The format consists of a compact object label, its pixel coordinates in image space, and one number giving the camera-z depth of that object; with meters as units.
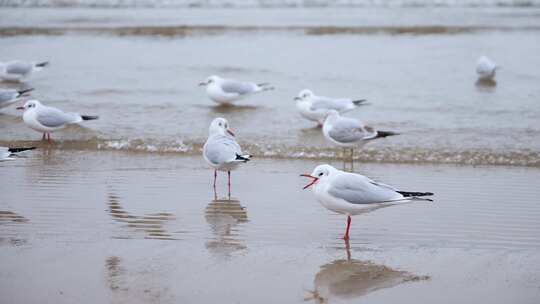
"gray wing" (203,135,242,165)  7.79
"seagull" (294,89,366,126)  11.35
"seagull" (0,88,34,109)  11.90
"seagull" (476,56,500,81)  14.46
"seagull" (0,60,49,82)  14.98
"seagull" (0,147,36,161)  7.80
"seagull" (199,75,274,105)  12.91
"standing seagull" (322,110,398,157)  9.27
